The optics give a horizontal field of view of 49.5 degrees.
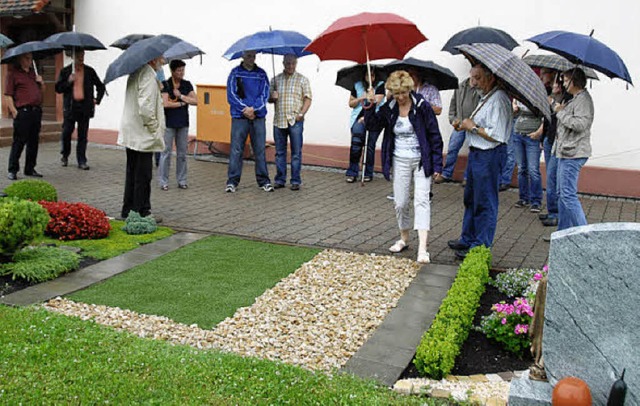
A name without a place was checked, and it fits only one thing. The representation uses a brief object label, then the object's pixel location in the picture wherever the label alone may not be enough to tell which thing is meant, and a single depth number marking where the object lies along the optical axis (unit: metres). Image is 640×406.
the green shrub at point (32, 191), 8.30
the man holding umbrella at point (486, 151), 6.82
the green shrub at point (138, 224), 7.93
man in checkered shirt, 10.92
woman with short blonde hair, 6.94
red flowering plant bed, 7.58
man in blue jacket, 10.60
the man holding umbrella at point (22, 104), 11.11
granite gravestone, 3.21
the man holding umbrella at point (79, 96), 12.09
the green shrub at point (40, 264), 6.22
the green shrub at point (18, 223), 6.15
